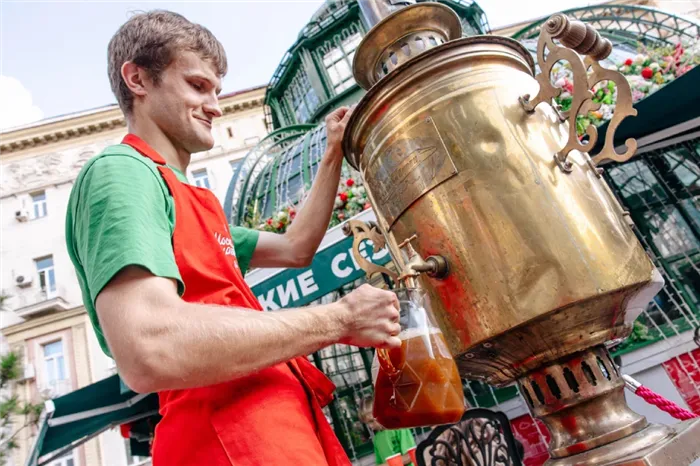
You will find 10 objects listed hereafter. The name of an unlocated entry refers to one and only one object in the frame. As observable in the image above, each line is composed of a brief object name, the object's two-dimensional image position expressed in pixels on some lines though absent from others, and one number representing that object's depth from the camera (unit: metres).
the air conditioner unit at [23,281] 18.00
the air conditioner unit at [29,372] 15.69
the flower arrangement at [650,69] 4.27
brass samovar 0.97
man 0.74
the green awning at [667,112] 2.94
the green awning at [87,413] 4.39
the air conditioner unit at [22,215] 19.00
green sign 3.24
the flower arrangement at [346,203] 4.92
